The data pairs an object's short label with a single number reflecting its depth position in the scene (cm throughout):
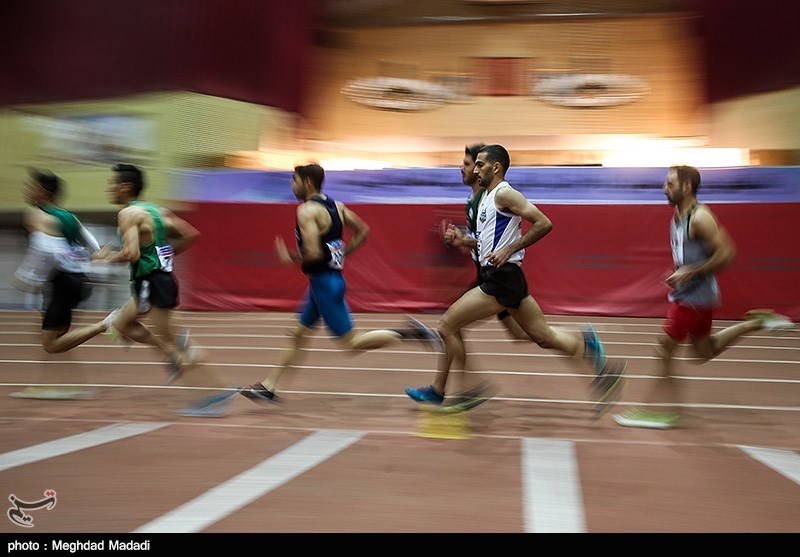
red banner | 1302
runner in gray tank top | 490
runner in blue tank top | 531
